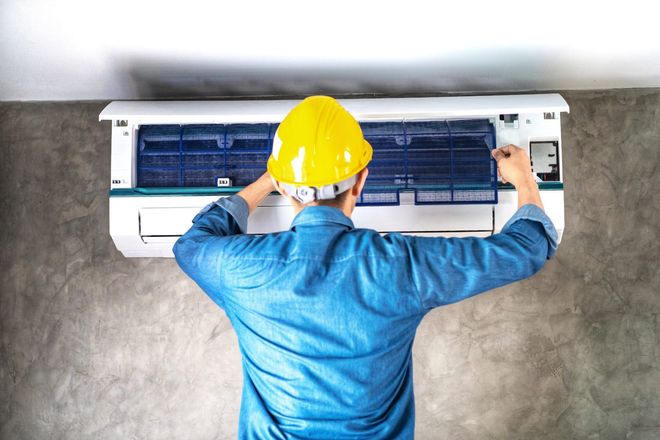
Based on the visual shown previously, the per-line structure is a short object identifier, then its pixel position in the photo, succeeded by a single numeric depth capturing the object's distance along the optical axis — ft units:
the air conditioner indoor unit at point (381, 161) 5.52
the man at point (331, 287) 3.78
